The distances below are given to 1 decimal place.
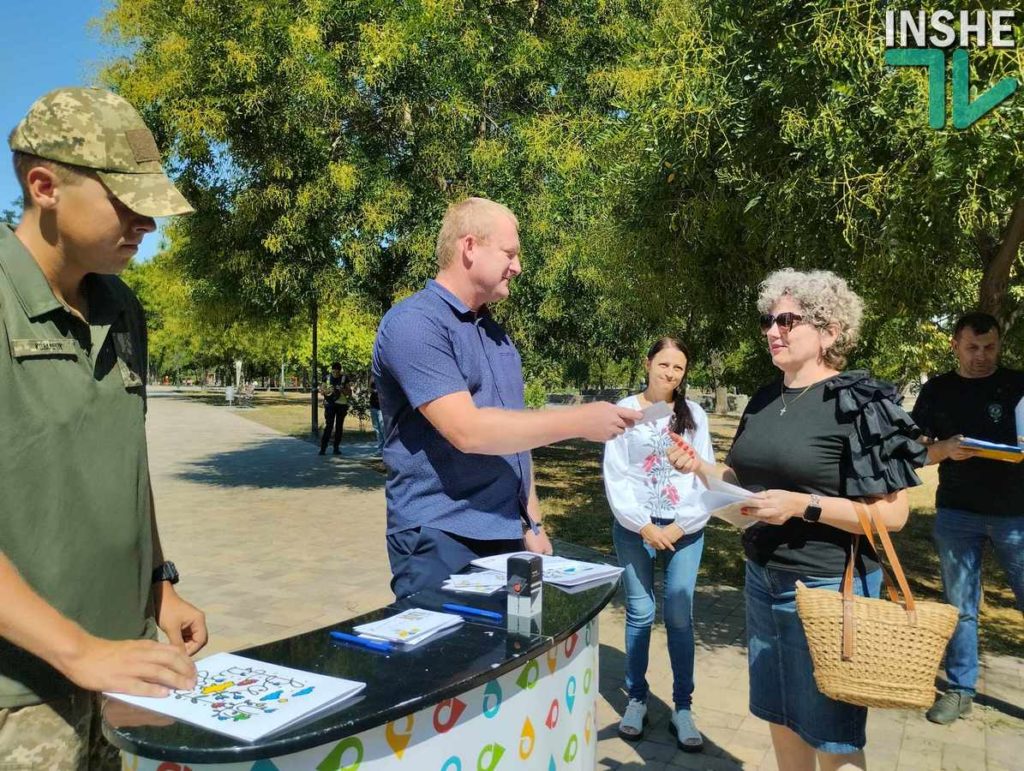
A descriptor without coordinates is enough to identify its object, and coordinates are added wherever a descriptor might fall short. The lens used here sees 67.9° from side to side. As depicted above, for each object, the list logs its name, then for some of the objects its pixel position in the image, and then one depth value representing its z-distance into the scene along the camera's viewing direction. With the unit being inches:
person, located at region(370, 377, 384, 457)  648.0
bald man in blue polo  92.4
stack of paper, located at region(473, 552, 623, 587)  103.3
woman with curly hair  104.7
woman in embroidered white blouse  160.7
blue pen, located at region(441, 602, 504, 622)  87.4
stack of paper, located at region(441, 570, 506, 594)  95.7
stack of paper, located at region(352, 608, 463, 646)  78.6
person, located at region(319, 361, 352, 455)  708.7
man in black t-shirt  171.5
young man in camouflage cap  61.1
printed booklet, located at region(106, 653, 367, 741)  59.6
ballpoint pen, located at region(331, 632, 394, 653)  76.8
